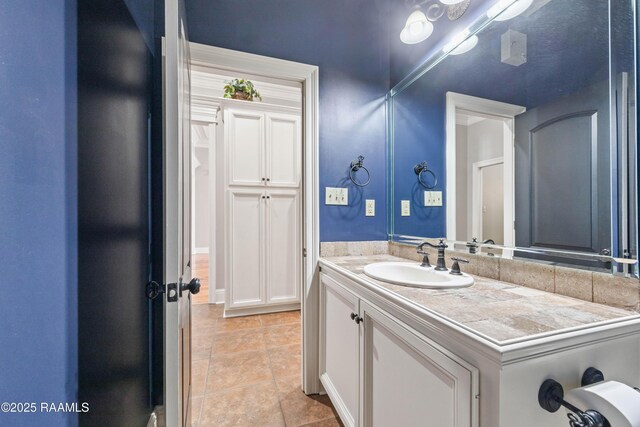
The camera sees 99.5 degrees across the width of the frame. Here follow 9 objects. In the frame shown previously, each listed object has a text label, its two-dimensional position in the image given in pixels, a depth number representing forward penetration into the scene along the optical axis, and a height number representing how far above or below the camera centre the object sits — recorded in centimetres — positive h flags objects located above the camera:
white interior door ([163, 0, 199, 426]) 86 -1
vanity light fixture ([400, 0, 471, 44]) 152 +116
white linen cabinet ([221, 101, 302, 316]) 282 +7
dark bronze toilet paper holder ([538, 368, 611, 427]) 57 -43
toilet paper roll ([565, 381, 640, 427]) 57 -41
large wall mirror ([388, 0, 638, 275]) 82 +32
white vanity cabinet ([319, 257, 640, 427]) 60 -40
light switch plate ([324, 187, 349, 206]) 178 +12
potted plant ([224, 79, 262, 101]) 283 +130
